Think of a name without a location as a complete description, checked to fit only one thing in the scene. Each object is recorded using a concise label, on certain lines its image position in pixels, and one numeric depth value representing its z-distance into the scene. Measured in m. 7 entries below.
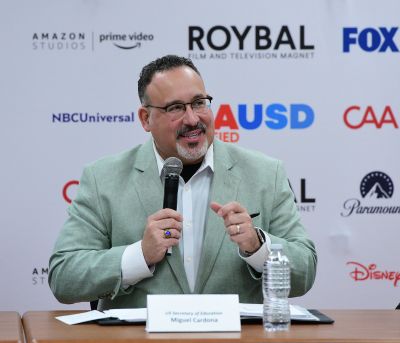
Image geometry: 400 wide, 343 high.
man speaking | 6.30
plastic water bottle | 5.28
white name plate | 5.08
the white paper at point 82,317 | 5.52
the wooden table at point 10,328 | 4.94
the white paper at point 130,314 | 5.46
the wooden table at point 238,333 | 4.90
